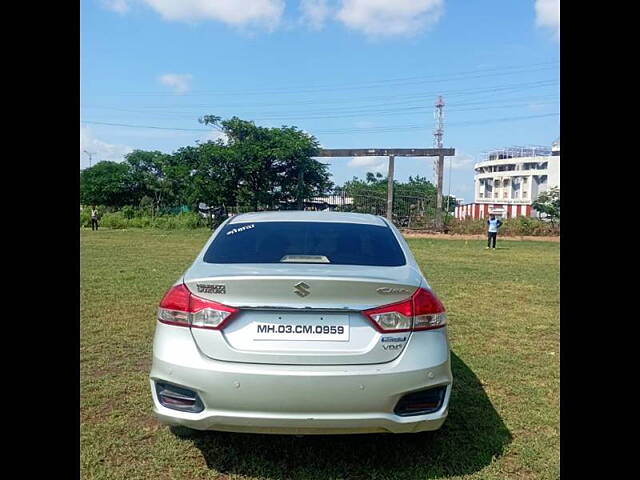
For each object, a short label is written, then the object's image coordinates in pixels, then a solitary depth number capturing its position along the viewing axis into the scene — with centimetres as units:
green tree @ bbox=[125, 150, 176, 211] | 3804
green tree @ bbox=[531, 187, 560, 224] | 3002
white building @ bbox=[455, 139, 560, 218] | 8300
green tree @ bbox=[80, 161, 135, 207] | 5212
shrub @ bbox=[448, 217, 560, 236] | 2802
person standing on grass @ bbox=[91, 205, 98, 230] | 3119
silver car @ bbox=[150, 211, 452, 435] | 262
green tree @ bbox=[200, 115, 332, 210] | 2869
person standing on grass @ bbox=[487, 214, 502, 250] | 2085
